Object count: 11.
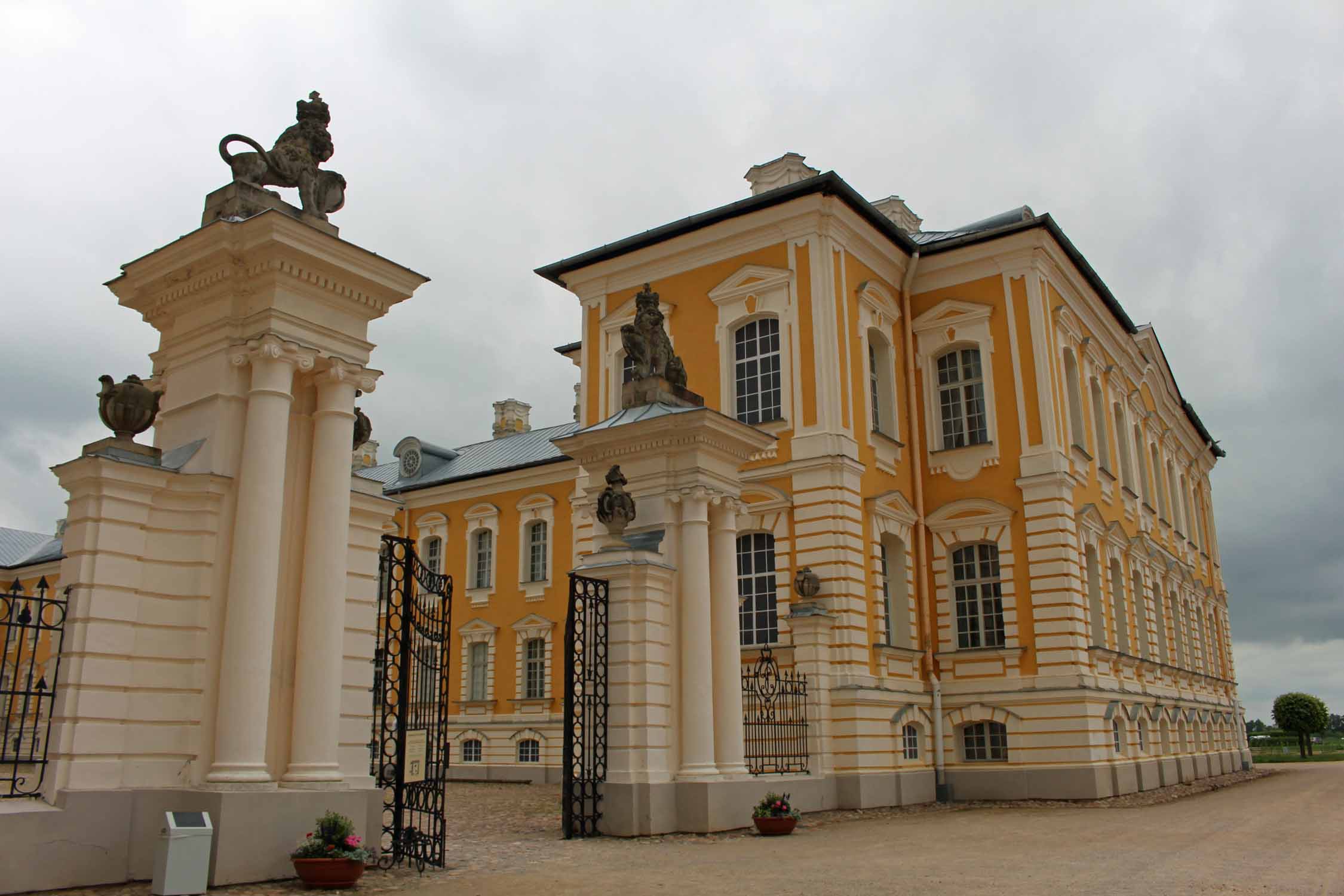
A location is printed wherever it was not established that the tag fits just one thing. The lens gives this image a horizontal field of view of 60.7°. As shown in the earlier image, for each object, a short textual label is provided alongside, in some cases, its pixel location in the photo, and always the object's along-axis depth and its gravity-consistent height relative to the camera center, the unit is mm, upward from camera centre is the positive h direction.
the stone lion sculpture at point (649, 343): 14867 +5171
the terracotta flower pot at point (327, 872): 8758 -846
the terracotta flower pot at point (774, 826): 13656 -850
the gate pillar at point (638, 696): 13008 +643
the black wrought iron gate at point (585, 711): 13016 +493
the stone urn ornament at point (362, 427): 11000 +3078
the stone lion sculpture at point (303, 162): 10414 +5259
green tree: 50500 +1312
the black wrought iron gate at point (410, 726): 10320 +274
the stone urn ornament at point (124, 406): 9625 +2886
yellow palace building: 20703 +5222
